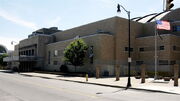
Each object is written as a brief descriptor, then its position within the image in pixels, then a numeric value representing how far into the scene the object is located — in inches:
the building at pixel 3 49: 4420.1
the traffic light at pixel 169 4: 393.1
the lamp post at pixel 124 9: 695.7
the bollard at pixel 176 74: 712.0
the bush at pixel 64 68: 1709.1
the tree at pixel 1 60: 3189.1
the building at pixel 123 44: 1403.3
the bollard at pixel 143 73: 849.8
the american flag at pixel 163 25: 1028.9
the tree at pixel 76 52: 1448.6
